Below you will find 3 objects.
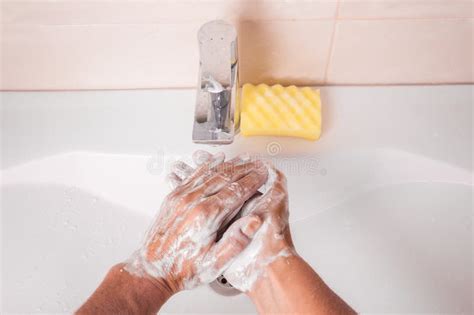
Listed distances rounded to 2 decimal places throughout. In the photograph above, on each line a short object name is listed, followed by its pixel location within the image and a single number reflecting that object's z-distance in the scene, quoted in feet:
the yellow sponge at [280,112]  2.11
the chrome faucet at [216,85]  1.78
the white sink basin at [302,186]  2.12
